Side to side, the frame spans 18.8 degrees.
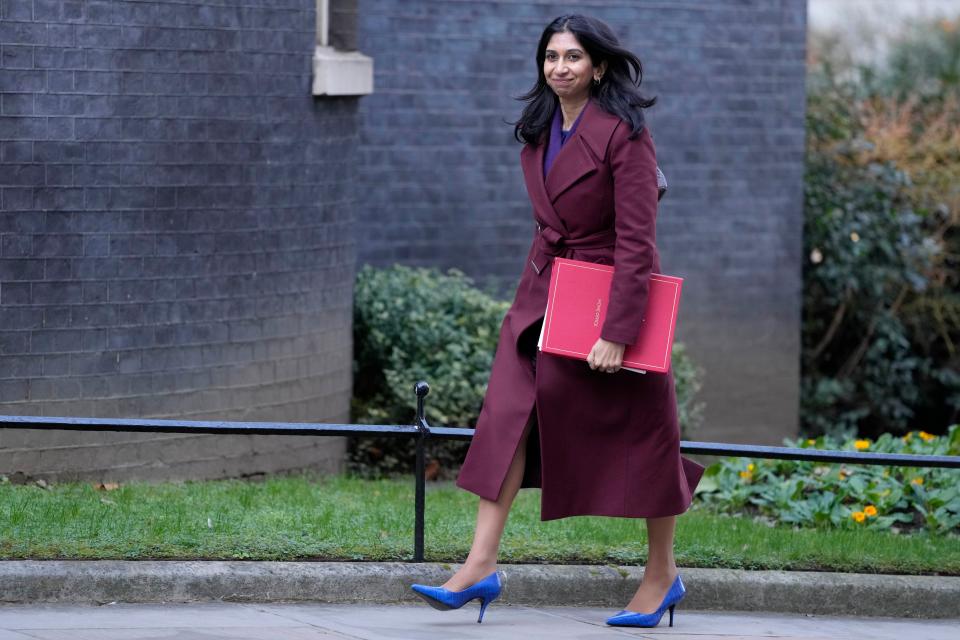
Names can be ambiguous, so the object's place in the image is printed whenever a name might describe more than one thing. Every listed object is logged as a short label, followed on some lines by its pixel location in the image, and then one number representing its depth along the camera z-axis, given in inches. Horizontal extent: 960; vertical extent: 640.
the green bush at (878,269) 900.1
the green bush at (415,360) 681.6
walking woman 367.3
